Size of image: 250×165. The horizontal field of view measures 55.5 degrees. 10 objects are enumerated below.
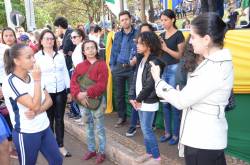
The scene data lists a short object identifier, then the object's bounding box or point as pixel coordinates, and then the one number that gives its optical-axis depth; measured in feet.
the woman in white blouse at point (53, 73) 10.56
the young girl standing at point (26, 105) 6.95
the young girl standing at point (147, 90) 8.74
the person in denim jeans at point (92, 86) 10.13
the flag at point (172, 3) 18.51
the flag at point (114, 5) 16.41
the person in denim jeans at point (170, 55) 10.75
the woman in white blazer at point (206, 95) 4.93
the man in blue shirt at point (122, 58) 12.60
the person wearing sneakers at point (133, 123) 12.12
